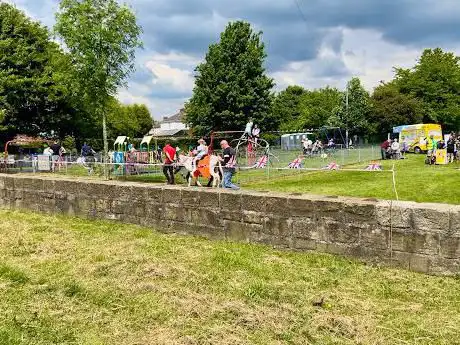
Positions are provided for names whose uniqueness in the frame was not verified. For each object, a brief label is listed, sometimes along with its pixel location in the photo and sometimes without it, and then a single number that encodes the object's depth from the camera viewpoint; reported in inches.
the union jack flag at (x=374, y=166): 794.8
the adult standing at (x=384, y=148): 1292.7
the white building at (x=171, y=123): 4334.4
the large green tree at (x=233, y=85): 1808.6
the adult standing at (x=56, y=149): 972.2
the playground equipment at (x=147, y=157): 1032.6
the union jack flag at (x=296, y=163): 861.8
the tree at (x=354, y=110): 2182.6
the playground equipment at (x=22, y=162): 755.4
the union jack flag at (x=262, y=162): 820.4
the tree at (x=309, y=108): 2554.1
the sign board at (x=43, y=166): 750.9
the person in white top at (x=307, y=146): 1300.9
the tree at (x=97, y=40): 935.7
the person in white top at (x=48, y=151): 1014.9
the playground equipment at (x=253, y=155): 831.1
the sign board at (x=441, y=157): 1035.3
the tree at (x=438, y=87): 2370.8
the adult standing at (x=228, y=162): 546.6
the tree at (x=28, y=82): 1477.6
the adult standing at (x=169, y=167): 647.0
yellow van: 1536.7
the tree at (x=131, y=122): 2373.2
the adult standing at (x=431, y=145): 1050.8
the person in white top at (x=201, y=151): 615.8
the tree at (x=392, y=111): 2230.6
